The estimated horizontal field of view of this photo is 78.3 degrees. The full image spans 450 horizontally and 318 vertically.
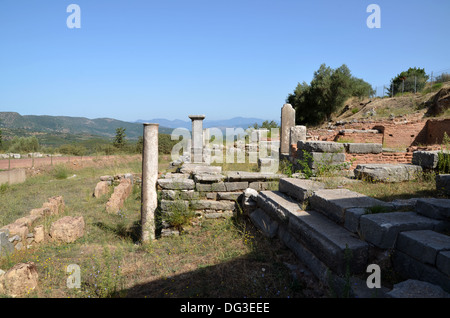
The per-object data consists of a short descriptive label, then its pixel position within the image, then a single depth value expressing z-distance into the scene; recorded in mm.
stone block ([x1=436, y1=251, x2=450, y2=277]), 2246
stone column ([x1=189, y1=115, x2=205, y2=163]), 8992
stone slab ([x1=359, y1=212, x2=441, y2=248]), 2820
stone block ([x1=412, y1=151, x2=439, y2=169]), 5762
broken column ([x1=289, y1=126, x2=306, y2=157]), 9788
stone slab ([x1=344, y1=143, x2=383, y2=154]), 7773
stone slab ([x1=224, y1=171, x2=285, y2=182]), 6199
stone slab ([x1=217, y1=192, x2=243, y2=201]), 6148
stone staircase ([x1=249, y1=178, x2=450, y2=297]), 2527
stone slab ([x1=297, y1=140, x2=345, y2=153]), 6867
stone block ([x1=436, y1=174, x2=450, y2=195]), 4246
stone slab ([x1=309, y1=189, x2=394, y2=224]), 3492
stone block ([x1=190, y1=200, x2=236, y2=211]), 5996
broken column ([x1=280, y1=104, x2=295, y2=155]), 11484
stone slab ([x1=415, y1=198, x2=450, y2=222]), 2993
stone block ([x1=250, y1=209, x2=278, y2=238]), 4516
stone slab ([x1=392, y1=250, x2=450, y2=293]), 2336
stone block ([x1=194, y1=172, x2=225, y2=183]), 6090
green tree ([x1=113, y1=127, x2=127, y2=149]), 26722
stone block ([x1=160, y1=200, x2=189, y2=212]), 5793
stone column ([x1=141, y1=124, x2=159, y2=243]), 6008
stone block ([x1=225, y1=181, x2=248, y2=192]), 6200
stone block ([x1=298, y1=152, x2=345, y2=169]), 6777
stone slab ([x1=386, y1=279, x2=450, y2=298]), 2131
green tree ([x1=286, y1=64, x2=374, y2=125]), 27234
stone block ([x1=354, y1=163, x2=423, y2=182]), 5647
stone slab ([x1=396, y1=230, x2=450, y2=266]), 2414
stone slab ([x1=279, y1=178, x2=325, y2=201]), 4447
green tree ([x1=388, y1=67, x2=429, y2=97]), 26719
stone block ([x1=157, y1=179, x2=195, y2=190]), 5875
